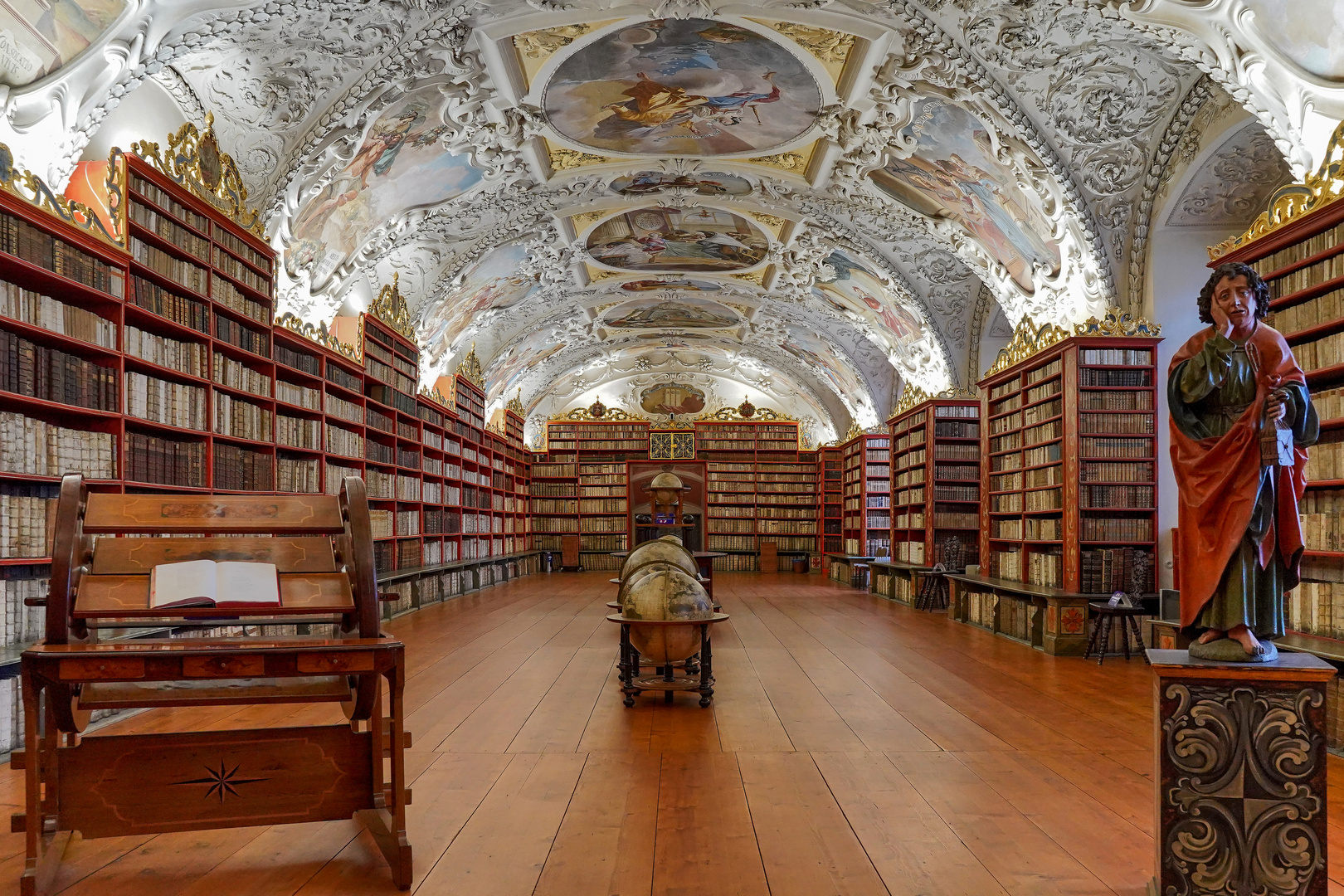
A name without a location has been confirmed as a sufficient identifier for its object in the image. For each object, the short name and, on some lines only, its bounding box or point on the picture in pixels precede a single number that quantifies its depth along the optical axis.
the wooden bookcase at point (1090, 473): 9.87
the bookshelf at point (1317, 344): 6.22
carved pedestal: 3.20
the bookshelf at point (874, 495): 21.11
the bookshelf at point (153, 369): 5.69
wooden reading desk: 3.38
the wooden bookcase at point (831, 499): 25.88
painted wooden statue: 3.34
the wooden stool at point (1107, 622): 8.73
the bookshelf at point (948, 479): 15.17
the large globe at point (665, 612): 6.55
